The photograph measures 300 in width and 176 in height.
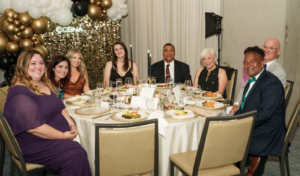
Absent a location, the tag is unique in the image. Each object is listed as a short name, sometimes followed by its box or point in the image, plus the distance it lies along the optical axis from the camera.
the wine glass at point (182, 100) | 2.54
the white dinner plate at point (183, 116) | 2.26
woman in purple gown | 2.03
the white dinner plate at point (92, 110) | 2.44
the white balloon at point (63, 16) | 5.12
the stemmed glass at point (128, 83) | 3.12
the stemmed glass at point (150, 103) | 2.42
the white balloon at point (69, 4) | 5.29
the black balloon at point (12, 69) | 4.64
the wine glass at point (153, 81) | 3.42
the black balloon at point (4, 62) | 4.67
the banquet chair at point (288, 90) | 2.86
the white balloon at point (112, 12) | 6.04
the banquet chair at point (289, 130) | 2.25
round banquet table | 2.21
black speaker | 4.96
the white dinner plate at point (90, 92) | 3.23
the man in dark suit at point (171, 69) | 4.43
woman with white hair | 3.81
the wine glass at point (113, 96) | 2.57
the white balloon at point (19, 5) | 4.42
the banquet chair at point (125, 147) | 1.75
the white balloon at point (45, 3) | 4.73
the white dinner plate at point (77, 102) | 2.82
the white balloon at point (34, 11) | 4.58
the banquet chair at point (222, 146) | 1.83
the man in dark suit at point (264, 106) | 2.30
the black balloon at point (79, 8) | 5.18
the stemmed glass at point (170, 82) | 3.17
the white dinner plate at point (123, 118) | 2.19
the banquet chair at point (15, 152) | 1.96
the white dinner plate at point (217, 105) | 2.56
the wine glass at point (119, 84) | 3.17
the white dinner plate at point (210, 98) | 2.96
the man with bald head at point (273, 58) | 3.38
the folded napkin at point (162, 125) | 2.12
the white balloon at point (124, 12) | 6.37
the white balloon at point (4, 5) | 4.55
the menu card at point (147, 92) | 2.63
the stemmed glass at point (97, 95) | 2.61
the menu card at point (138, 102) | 2.60
